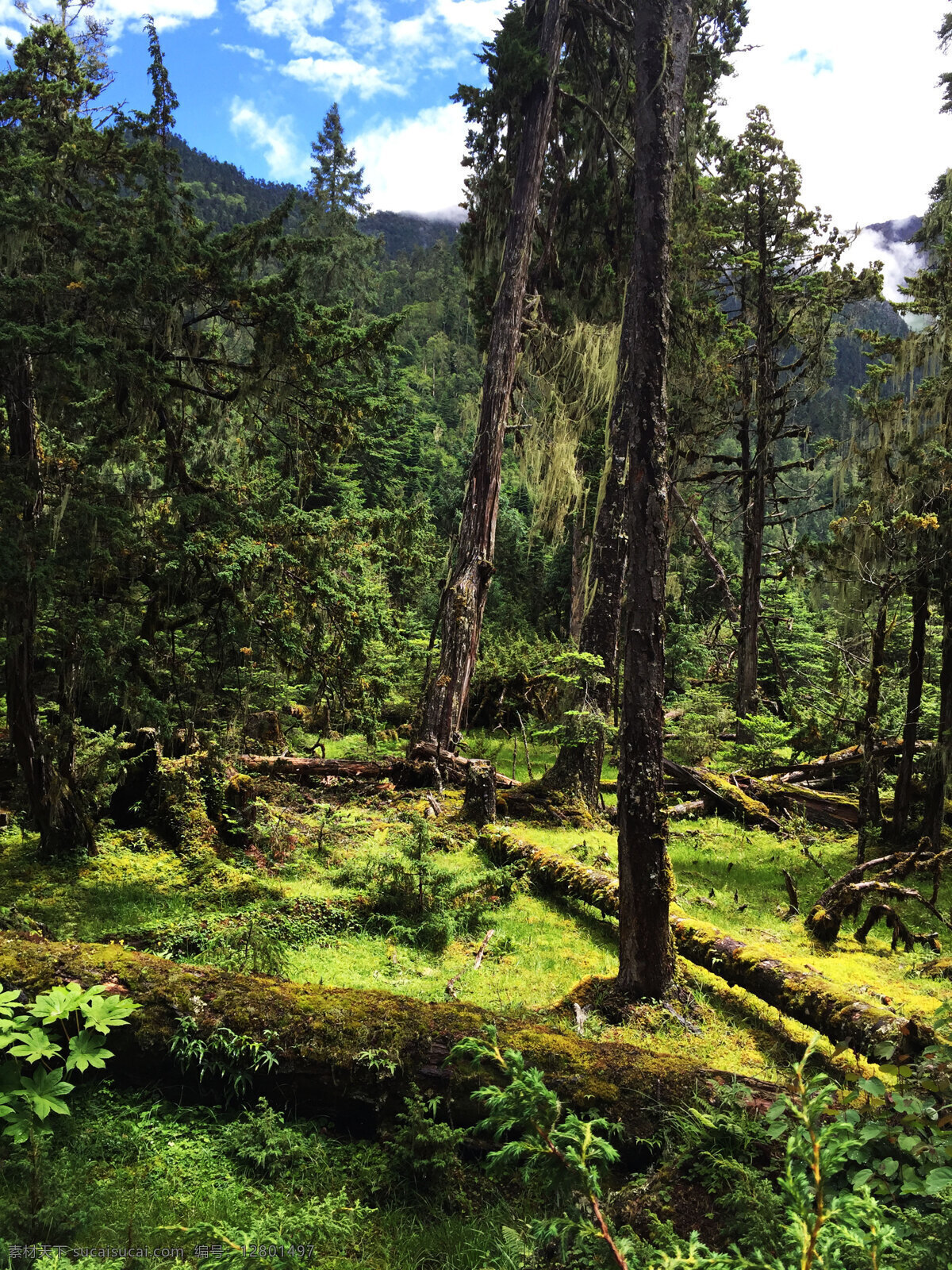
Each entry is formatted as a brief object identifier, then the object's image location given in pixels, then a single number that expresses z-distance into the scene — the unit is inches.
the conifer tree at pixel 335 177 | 1592.0
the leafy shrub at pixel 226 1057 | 142.8
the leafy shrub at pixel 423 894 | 247.3
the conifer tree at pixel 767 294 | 583.2
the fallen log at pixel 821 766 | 453.7
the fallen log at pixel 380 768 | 423.5
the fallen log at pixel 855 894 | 258.2
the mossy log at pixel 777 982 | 174.9
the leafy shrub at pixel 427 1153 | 125.0
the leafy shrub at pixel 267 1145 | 128.1
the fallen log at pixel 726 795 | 414.3
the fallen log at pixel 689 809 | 419.8
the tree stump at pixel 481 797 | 377.7
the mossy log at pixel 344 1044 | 136.6
